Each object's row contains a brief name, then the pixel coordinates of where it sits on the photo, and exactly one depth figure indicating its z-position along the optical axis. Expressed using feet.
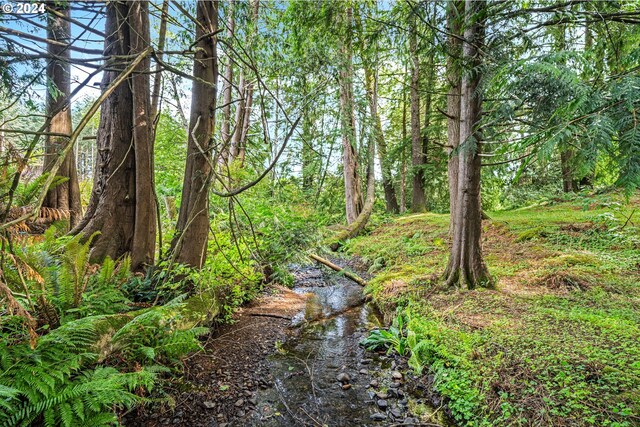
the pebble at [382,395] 8.90
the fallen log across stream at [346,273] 19.54
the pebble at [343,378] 9.83
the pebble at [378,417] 8.08
